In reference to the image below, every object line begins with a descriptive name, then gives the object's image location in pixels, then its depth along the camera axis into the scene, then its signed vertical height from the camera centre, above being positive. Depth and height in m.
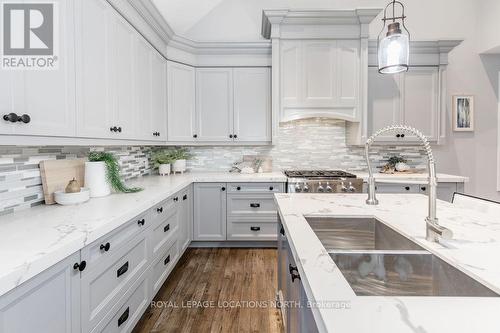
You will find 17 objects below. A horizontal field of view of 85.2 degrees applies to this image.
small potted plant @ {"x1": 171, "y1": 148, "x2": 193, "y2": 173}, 3.52 +0.01
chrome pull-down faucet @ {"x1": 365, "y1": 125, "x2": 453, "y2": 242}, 0.96 -0.20
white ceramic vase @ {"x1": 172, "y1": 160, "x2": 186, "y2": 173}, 3.52 -0.07
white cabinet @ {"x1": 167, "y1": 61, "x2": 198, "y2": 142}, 3.29 +0.72
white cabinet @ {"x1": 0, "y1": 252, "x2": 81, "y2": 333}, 0.83 -0.49
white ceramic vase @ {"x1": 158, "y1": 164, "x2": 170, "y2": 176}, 3.37 -0.10
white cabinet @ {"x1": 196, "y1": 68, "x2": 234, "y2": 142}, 3.50 +0.73
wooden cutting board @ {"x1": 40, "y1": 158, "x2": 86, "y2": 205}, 1.68 -0.09
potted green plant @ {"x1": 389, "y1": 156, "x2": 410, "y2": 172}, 3.54 -0.03
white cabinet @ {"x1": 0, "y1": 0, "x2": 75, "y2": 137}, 1.15 +0.31
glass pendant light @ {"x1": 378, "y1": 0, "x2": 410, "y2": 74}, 1.56 +0.65
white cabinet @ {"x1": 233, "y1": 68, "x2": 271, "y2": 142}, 3.49 +0.73
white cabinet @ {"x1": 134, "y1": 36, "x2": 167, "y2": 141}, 2.49 +0.69
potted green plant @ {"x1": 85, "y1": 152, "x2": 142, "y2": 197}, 1.92 -0.10
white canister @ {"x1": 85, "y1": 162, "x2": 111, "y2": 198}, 1.92 -0.13
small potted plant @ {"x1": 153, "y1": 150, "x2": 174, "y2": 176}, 3.37 -0.02
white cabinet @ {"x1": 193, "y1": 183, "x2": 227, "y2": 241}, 3.23 -0.61
